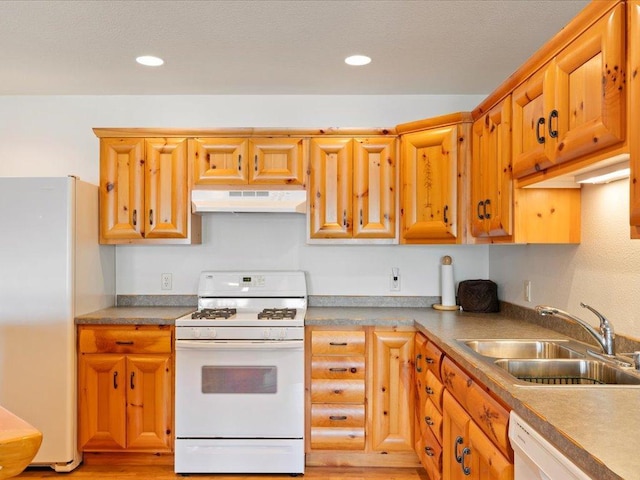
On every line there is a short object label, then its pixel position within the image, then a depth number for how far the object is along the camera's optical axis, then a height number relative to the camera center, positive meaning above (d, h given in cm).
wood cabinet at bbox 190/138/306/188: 303 +49
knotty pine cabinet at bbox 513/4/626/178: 133 +46
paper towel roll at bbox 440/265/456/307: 318 -34
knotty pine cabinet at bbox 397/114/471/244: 280 +36
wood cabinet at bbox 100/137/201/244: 305 +30
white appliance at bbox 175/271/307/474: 269 -94
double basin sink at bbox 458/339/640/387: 167 -49
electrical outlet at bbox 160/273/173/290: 334 -31
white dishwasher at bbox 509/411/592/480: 104 -54
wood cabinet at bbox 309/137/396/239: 303 +33
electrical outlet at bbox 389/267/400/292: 333 -30
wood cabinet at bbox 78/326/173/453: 277 -89
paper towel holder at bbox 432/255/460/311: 315 -32
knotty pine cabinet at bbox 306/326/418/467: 275 -91
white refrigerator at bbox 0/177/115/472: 268 -39
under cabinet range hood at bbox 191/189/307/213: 295 +24
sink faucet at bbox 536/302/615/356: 177 -37
